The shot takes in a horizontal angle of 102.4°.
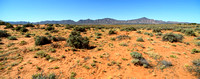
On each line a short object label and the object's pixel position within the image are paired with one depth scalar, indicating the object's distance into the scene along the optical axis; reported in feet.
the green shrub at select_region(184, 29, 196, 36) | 46.63
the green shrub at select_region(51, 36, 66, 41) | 35.76
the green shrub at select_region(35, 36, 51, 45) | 30.40
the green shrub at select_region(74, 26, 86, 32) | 63.16
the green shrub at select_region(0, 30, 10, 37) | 38.59
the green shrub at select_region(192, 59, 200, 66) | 17.39
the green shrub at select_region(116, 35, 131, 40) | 43.16
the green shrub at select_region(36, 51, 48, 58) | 22.62
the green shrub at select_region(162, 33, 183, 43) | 36.30
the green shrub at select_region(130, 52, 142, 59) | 21.63
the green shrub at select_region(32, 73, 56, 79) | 13.53
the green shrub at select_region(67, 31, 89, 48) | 29.91
